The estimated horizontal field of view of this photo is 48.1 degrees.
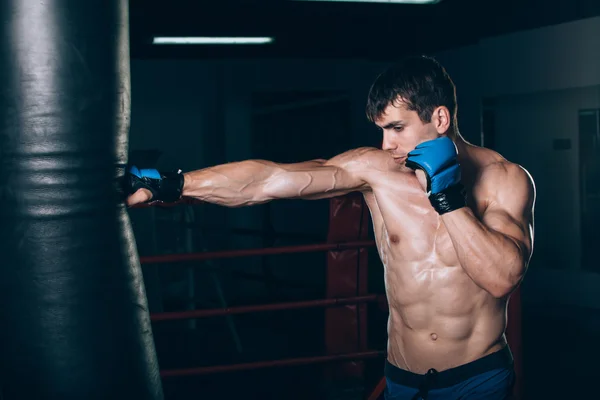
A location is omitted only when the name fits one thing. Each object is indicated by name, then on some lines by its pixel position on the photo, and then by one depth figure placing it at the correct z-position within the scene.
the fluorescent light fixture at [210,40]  6.64
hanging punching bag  1.52
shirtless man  1.87
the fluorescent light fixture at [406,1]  4.57
